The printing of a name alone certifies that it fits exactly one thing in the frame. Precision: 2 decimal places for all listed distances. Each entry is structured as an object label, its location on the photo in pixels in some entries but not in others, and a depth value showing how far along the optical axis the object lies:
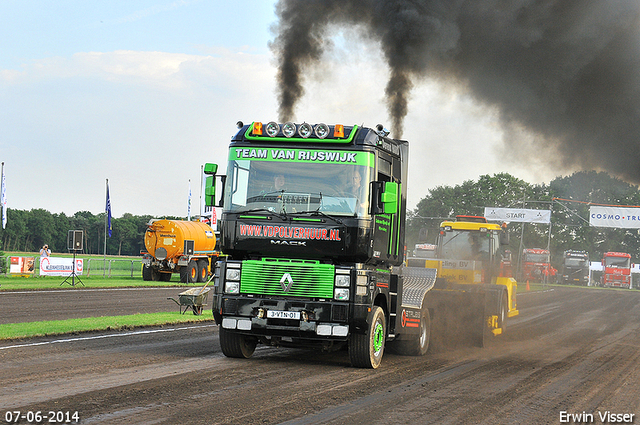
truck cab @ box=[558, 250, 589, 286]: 69.06
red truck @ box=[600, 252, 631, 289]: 66.81
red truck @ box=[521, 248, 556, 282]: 66.06
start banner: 60.06
